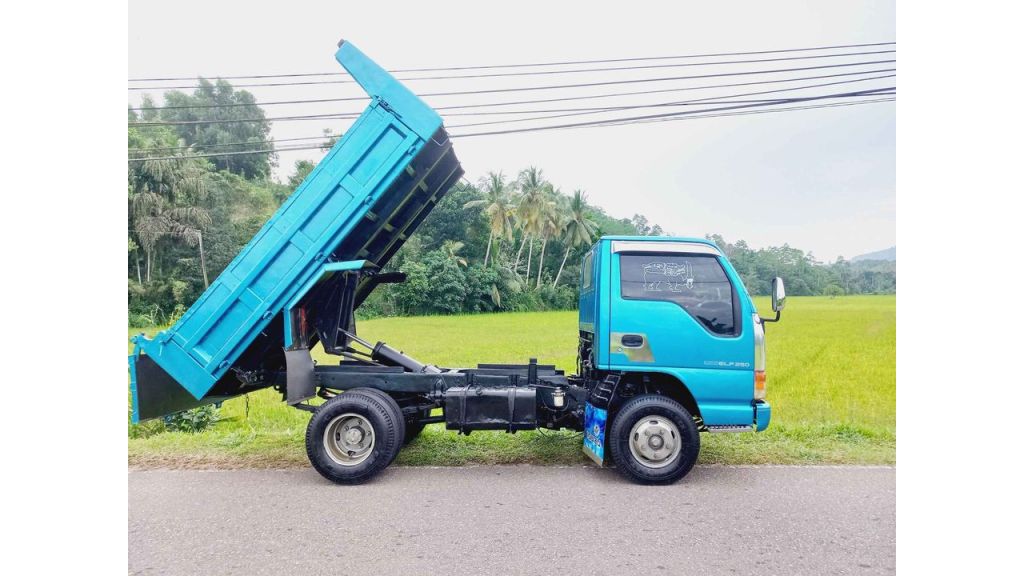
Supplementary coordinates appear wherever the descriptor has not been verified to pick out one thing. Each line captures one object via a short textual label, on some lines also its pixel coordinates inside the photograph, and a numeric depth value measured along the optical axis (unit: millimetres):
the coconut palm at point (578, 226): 39219
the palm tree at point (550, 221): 38000
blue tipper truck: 4359
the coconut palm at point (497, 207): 34312
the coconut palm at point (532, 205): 37219
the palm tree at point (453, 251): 29922
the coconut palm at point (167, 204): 27500
